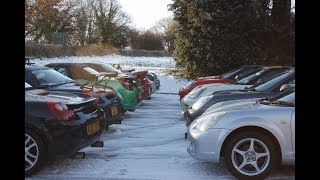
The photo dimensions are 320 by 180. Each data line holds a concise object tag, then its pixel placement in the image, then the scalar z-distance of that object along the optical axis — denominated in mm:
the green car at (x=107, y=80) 9453
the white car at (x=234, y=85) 9258
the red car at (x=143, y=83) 11819
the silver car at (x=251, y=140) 4922
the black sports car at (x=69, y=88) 7359
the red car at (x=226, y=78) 11250
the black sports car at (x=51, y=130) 5090
